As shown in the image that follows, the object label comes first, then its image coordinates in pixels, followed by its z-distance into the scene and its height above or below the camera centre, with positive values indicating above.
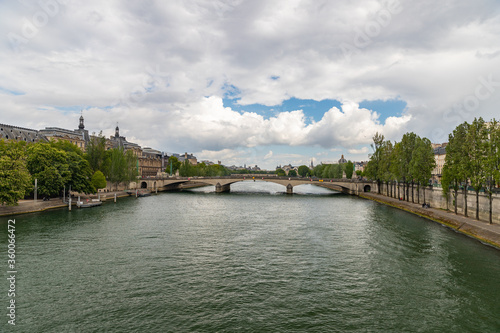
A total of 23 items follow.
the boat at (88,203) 67.88 -7.18
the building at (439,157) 131.15 +6.46
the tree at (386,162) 85.94 +2.93
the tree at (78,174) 72.12 -0.42
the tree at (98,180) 84.06 -2.18
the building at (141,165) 196.18 +4.59
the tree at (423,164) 65.50 +1.67
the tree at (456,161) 47.03 +1.81
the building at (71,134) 122.06 +16.08
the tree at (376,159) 100.99 +4.27
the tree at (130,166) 109.43 +2.24
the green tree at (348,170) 168.12 +1.05
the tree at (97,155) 96.19 +5.38
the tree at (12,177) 49.47 -0.79
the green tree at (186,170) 180.88 +1.23
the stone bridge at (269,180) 118.62 -4.28
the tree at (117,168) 101.56 +1.43
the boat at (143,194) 104.24 -7.42
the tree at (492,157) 40.09 +2.00
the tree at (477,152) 42.84 +2.94
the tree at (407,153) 74.71 +4.71
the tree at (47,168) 64.31 +0.90
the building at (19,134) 93.96 +12.61
